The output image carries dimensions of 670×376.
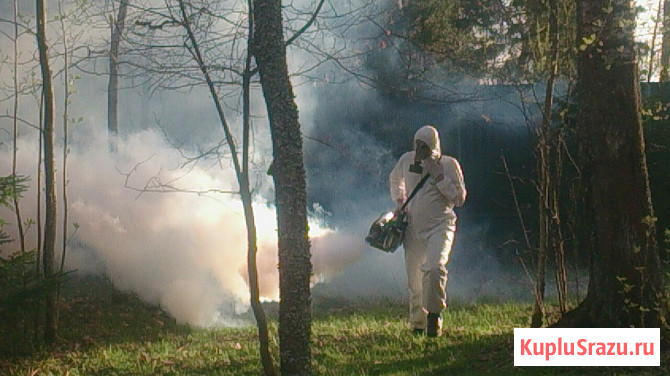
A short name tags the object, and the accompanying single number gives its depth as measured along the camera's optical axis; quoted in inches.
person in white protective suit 390.0
